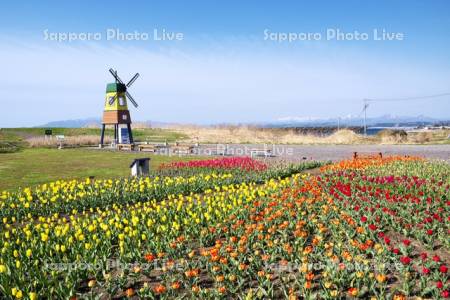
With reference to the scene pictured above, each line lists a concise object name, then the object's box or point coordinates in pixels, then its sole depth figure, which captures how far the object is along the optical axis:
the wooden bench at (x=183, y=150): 28.86
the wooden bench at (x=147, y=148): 31.55
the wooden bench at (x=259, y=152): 25.25
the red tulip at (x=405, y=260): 5.22
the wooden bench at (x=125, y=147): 33.40
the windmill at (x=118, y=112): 37.50
